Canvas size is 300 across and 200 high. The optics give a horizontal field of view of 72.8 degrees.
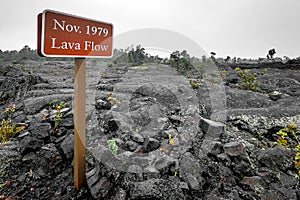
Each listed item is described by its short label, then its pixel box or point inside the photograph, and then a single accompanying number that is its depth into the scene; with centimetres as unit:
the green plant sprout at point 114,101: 476
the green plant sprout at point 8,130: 344
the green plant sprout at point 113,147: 310
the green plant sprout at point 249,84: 782
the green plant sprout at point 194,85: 692
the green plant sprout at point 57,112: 369
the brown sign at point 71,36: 201
